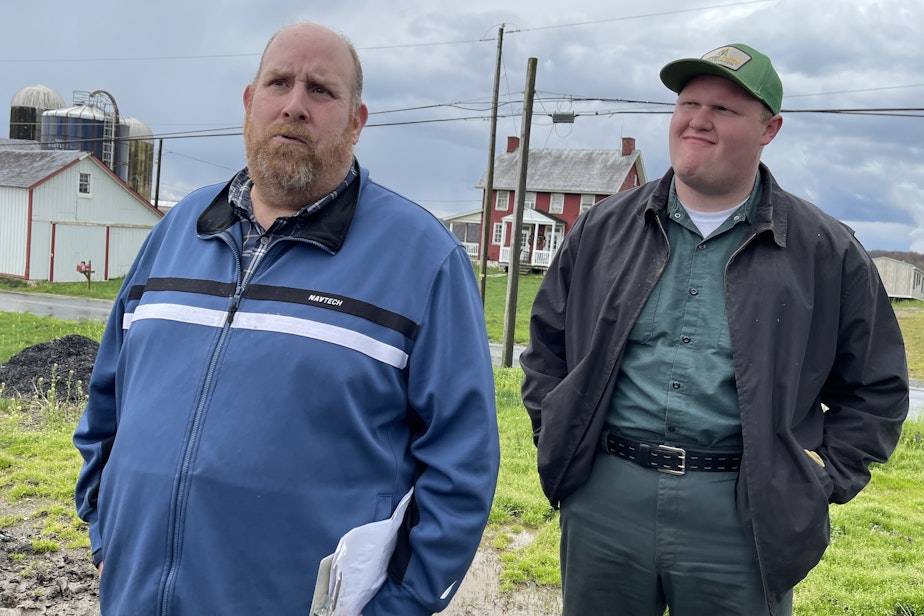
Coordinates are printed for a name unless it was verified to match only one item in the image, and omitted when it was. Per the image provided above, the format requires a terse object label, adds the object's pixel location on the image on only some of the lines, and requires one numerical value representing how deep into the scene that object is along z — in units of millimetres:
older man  2121
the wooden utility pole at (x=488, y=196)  18953
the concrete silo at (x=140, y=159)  50875
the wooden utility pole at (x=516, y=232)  15875
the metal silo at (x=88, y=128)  46875
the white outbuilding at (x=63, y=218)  33625
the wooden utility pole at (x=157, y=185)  43594
